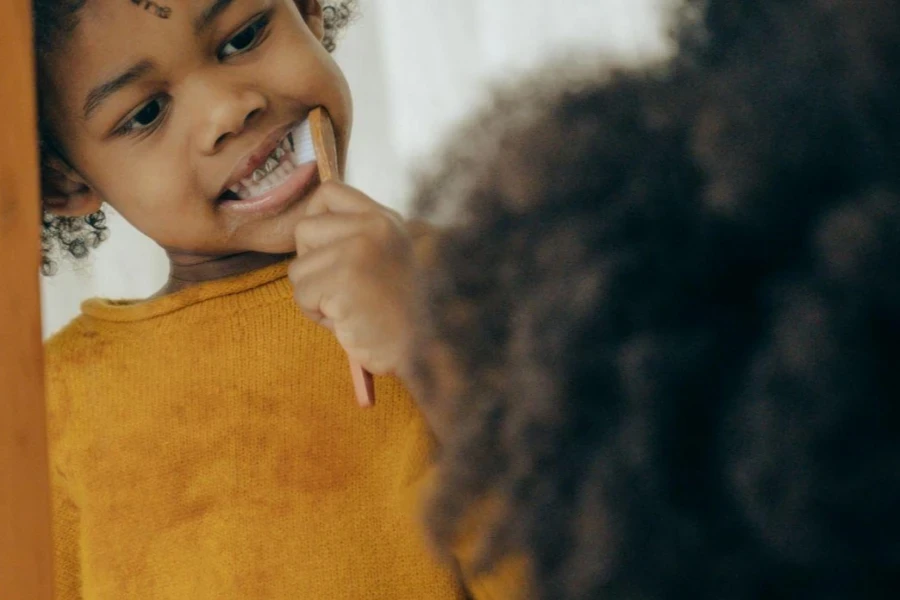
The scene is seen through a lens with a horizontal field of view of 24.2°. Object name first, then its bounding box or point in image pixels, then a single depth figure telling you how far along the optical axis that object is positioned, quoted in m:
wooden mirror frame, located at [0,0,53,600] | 0.69
